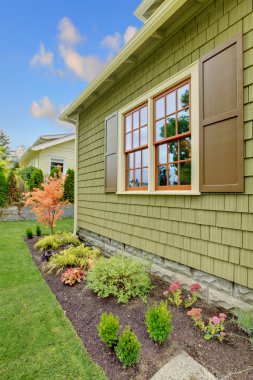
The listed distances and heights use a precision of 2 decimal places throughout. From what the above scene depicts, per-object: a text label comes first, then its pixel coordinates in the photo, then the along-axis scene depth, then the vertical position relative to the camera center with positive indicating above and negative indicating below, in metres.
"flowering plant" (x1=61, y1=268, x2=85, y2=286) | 3.93 -1.39
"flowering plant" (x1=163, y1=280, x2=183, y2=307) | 2.89 -1.24
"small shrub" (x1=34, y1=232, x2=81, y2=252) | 6.04 -1.29
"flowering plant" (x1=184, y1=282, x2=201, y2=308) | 2.79 -1.29
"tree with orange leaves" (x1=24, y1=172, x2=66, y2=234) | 6.90 -0.31
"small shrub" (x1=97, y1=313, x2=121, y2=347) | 2.20 -1.25
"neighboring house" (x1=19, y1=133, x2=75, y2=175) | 15.30 +2.52
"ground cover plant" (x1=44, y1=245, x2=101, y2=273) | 4.54 -1.31
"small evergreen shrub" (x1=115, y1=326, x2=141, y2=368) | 2.01 -1.30
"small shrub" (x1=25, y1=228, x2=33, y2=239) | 7.54 -1.33
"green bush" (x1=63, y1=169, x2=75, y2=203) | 12.69 +0.10
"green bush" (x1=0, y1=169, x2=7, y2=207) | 10.85 -0.02
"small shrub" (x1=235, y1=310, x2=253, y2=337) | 2.31 -1.23
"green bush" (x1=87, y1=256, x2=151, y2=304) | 3.18 -1.20
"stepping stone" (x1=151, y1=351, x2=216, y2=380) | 1.89 -1.41
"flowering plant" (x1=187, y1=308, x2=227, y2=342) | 2.30 -1.31
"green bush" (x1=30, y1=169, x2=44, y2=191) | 12.14 +0.59
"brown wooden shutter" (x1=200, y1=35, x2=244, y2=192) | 2.59 +0.82
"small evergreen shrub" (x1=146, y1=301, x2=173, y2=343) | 2.18 -1.19
